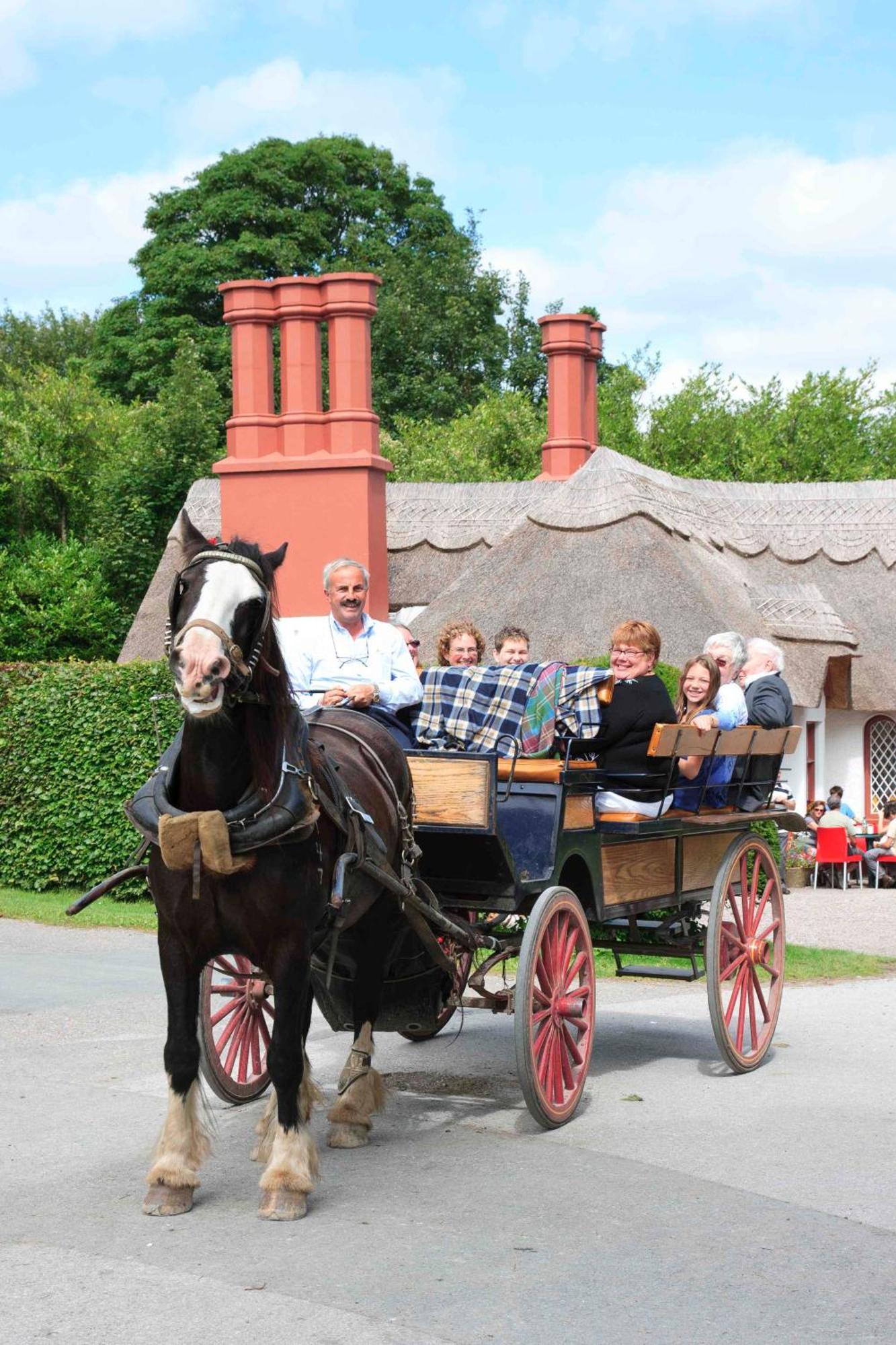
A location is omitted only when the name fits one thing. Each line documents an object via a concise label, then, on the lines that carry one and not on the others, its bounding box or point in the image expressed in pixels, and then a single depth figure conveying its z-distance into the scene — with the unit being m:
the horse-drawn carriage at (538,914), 6.55
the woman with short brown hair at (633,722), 7.37
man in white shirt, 6.95
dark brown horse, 5.13
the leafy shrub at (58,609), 29.09
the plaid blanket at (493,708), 6.99
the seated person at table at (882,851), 19.83
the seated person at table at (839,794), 21.25
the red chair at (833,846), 19.45
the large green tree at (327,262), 41.06
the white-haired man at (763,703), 8.41
